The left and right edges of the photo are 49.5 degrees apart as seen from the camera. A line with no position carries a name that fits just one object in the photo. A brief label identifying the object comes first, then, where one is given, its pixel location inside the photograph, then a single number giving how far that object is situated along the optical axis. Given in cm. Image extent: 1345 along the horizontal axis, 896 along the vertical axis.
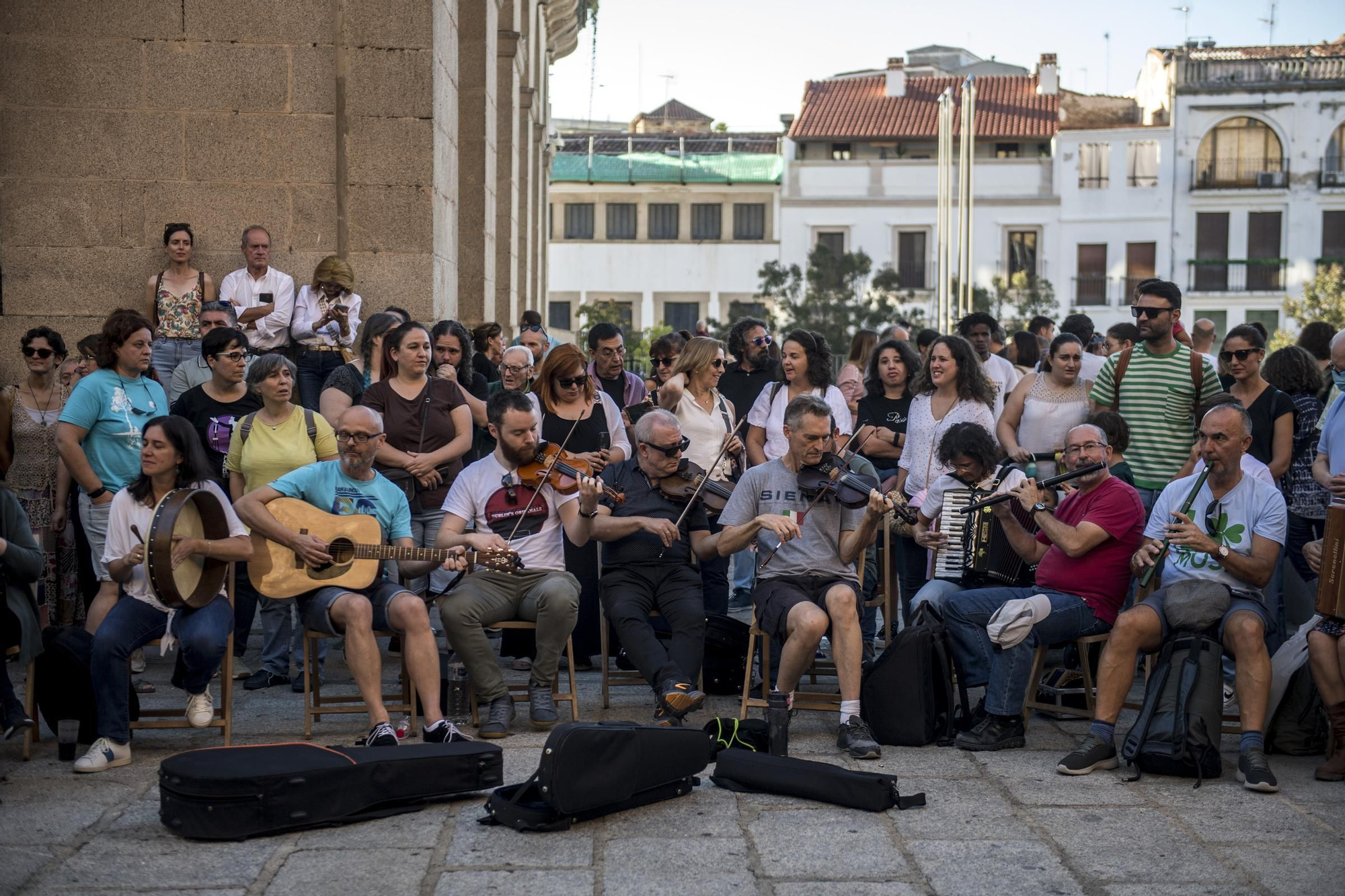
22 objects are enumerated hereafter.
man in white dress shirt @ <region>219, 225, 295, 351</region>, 873
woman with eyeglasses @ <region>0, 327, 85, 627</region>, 710
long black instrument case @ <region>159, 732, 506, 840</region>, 471
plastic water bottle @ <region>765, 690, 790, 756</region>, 571
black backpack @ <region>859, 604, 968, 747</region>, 611
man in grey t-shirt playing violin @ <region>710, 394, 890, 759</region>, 621
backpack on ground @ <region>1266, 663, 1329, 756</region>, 596
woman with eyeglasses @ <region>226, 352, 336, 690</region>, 686
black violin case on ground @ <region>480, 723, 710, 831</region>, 485
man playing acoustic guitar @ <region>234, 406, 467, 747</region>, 598
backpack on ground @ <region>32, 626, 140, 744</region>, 583
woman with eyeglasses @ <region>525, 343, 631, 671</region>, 726
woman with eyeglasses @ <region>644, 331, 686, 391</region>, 914
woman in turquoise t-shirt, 668
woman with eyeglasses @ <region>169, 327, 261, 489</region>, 711
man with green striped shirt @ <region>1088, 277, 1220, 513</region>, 738
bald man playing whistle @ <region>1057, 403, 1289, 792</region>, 577
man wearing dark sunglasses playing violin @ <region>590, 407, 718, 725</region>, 654
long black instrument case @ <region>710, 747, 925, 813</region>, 513
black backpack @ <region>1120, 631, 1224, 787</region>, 556
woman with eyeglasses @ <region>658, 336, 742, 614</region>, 796
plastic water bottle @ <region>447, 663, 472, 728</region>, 647
